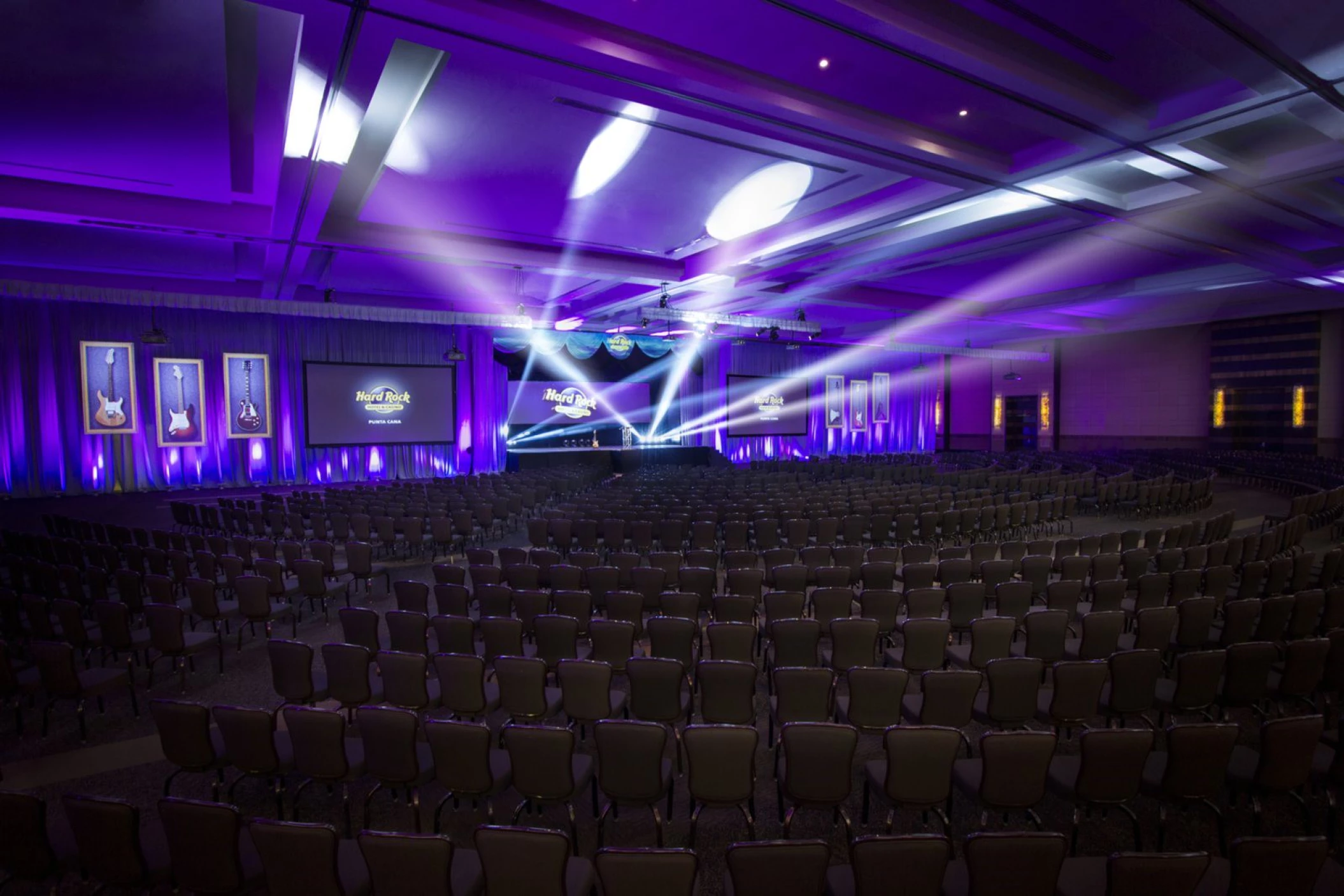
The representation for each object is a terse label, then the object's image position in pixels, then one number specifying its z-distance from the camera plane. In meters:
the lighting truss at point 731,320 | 16.44
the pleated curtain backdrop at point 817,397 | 24.47
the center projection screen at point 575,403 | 22.11
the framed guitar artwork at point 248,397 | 15.70
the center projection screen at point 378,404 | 17.08
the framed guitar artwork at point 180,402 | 14.87
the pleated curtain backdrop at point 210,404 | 13.50
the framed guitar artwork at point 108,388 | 14.05
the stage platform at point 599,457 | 20.89
